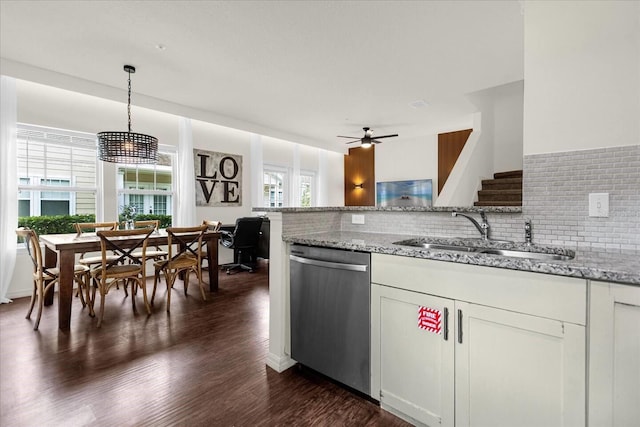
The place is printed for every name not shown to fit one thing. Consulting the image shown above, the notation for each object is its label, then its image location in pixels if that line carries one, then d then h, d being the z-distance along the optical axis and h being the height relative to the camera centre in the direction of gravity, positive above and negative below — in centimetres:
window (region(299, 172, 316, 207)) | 775 +58
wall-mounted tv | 727 +45
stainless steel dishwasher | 170 -62
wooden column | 830 +94
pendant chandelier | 316 +68
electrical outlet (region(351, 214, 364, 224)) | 238 -7
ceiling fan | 618 +147
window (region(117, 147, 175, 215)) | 471 +40
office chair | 502 -52
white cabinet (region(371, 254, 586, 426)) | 111 -58
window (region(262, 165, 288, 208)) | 682 +56
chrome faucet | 177 -9
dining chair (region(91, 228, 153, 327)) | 288 -54
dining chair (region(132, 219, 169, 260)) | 393 -56
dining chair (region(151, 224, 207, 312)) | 333 -56
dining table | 276 -42
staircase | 396 +26
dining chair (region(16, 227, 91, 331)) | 281 -63
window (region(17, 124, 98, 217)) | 387 +52
